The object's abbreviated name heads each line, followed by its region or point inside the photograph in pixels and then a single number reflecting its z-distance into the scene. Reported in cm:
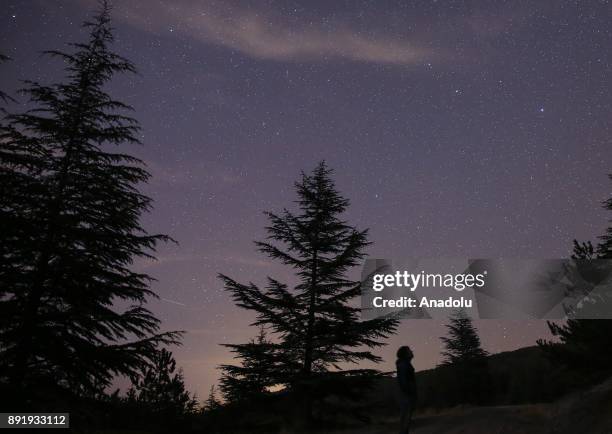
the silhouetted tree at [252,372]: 1842
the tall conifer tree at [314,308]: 1880
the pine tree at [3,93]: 1073
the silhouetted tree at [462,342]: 3875
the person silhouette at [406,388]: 910
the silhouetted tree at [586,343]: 1627
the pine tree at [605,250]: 1819
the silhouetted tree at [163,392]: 2858
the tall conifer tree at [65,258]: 1216
